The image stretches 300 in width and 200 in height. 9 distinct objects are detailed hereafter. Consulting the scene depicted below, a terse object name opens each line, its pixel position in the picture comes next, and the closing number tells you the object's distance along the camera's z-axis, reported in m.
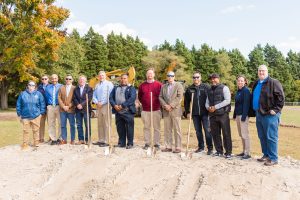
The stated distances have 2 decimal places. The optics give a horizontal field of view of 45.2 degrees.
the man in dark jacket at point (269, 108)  7.43
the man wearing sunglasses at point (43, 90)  10.44
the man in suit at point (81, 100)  9.90
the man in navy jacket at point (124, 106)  9.43
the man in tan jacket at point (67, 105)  10.04
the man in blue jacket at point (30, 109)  9.98
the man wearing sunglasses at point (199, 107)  8.78
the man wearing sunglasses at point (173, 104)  8.88
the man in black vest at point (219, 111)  8.35
